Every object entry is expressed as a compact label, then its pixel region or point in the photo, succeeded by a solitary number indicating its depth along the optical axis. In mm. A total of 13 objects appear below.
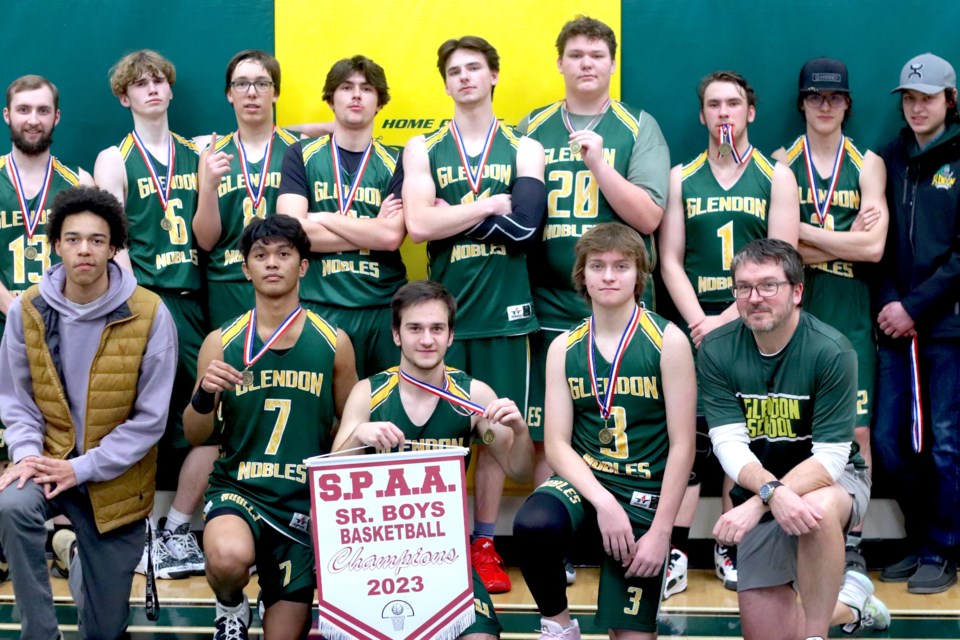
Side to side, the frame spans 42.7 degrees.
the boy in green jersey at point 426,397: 4484
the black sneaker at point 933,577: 5402
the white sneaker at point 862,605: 4934
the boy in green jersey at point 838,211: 5562
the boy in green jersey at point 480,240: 5348
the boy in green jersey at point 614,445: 4320
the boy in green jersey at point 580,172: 5410
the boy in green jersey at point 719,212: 5453
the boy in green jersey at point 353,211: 5441
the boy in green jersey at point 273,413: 4504
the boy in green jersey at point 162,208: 5766
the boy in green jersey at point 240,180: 5699
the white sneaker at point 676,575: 5340
